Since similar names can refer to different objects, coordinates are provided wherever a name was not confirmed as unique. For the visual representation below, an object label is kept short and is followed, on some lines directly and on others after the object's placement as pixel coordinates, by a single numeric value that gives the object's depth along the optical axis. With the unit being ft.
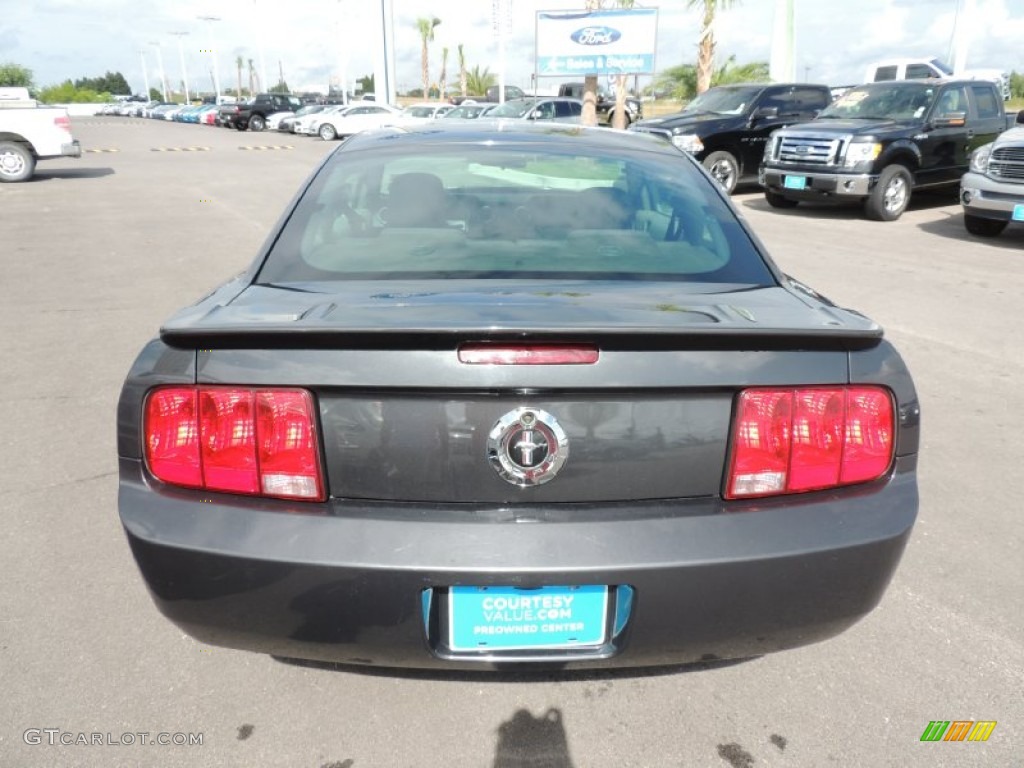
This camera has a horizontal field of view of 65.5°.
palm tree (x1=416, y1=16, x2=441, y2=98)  268.82
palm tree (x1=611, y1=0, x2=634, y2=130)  86.28
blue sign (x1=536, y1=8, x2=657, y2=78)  87.15
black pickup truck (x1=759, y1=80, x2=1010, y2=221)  37.83
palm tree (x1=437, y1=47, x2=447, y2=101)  264.31
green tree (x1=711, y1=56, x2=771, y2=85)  138.31
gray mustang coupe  5.81
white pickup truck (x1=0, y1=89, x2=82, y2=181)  51.98
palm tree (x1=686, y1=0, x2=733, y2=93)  96.27
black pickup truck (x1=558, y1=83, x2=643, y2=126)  95.81
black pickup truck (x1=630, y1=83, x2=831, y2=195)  45.65
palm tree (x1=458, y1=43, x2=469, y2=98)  274.16
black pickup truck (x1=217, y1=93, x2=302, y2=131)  144.25
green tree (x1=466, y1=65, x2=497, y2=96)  272.51
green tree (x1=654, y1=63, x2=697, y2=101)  143.13
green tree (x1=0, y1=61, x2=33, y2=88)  235.91
